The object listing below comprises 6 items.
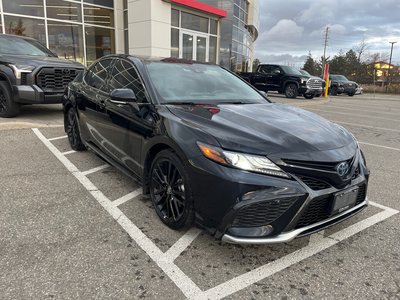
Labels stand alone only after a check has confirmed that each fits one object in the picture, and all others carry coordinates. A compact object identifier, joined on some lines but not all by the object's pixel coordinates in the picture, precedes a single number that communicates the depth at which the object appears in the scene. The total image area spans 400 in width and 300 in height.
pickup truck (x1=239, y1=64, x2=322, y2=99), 18.45
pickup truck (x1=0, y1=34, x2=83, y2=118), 6.94
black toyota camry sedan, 2.39
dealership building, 13.49
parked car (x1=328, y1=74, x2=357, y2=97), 27.55
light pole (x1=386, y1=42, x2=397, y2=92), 55.00
